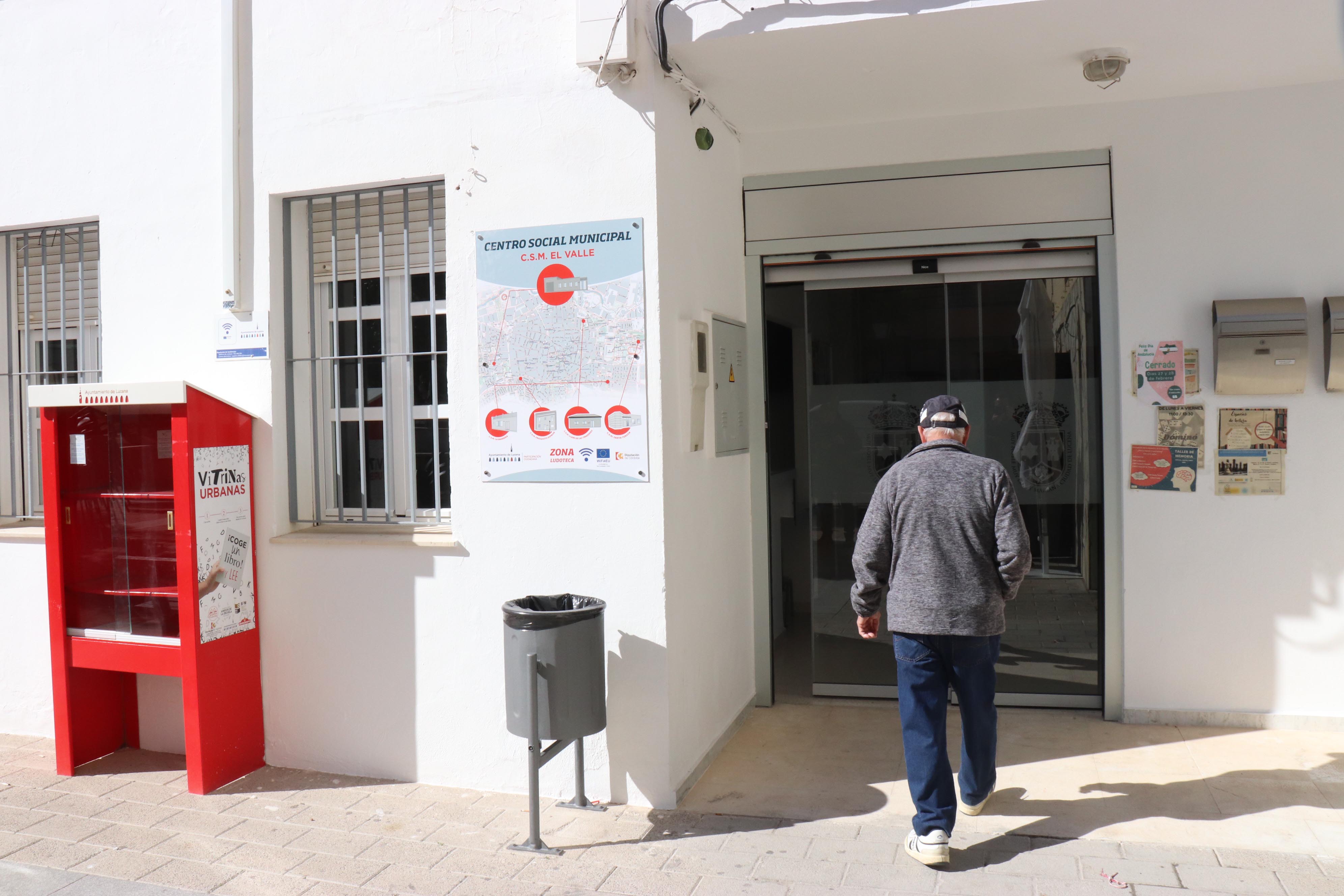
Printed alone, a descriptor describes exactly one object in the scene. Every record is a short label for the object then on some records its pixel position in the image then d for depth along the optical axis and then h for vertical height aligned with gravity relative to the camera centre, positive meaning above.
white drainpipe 5.12 +1.37
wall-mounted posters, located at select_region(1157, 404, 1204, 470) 5.42 -0.06
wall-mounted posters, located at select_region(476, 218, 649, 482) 4.49 +0.33
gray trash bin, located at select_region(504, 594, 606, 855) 4.16 -1.05
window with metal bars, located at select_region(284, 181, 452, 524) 5.21 +0.37
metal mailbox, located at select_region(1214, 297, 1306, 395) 5.13 +0.35
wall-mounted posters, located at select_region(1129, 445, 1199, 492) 5.45 -0.28
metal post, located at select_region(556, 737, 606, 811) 4.49 -1.62
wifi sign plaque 5.18 +0.49
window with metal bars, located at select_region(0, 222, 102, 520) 6.05 +0.62
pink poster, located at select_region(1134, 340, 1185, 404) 5.43 +0.23
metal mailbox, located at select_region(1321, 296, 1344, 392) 5.09 +0.35
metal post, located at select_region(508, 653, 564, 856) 4.14 -1.43
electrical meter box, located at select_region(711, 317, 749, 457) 5.34 +0.20
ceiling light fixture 4.70 +1.65
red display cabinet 4.78 -0.65
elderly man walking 3.89 -0.62
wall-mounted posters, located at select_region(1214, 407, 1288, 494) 5.32 -0.19
